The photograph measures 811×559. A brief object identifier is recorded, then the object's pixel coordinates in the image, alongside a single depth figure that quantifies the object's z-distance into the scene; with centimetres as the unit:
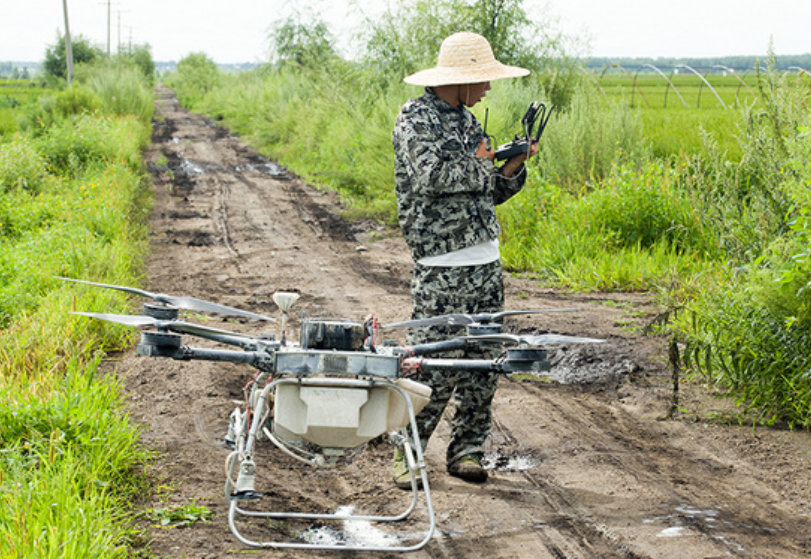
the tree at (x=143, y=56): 8244
